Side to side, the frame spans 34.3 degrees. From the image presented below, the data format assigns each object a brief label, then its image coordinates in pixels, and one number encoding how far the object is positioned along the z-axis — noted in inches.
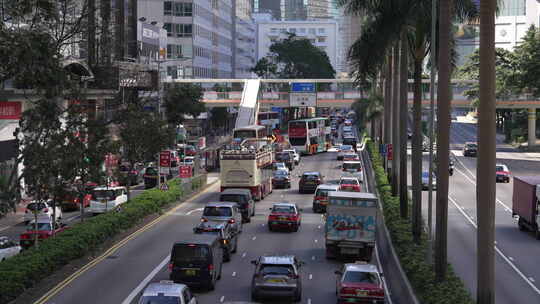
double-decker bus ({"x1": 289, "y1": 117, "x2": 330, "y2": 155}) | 3700.8
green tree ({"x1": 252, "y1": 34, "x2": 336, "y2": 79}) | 6432.1
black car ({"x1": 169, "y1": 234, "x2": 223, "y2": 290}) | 1081.4
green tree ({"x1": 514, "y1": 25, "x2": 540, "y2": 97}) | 3727.9
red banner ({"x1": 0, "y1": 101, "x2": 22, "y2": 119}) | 1909.4
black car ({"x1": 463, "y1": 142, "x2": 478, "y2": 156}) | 3715.6
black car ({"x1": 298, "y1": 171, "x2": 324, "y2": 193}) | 2374.5
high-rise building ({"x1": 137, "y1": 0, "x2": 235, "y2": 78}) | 4766.2
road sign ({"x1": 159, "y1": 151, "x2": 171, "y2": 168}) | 2281.0
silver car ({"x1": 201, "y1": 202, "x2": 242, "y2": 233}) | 1478.8
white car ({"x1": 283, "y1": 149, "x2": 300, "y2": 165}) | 3244.1
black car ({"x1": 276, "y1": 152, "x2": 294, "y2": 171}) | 3115.2
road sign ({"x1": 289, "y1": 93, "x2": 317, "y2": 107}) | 4111.7
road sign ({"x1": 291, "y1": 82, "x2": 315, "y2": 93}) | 4099.4
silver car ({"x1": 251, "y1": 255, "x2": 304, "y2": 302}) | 1029.8
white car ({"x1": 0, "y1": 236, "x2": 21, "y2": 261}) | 1255.7
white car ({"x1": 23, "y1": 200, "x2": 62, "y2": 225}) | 1791.5
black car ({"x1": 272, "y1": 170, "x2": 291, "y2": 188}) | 2561.5
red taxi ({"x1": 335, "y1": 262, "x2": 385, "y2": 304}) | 995.9
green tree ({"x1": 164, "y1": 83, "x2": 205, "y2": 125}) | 3823.8
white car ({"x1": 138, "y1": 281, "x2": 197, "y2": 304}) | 844.6
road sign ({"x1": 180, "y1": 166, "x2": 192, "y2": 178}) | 2324.1
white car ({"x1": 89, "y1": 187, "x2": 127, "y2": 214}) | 1934.1
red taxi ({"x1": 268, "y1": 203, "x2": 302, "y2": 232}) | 1644.9
